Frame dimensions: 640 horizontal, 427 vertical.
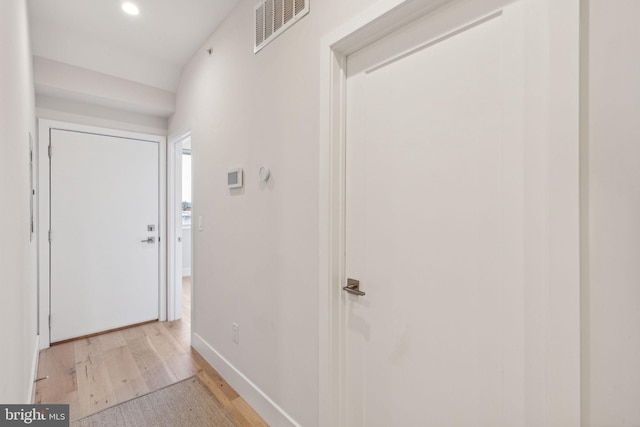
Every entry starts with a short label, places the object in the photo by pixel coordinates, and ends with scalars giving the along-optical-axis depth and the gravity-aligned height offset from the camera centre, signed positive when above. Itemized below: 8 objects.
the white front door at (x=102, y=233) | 2.76 -0.20
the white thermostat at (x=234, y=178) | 1.95 +0.25
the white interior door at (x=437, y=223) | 0.86 -0.03
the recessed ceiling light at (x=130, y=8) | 2.04 +1.50
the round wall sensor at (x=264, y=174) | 1.69 +0.24
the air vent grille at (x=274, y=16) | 1.50 +1.10
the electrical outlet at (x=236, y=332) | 2.03 -0.86
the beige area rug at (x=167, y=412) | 1.72 -1.26
